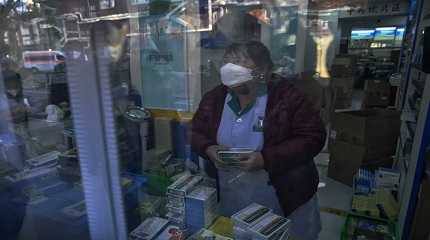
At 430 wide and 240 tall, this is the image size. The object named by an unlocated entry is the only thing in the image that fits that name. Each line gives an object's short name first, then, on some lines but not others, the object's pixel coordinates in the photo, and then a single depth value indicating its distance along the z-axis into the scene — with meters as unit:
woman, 1.03
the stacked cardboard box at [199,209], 0.92
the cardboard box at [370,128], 2.63
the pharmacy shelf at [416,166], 1.62
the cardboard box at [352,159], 2.69
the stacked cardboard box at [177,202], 0.92
